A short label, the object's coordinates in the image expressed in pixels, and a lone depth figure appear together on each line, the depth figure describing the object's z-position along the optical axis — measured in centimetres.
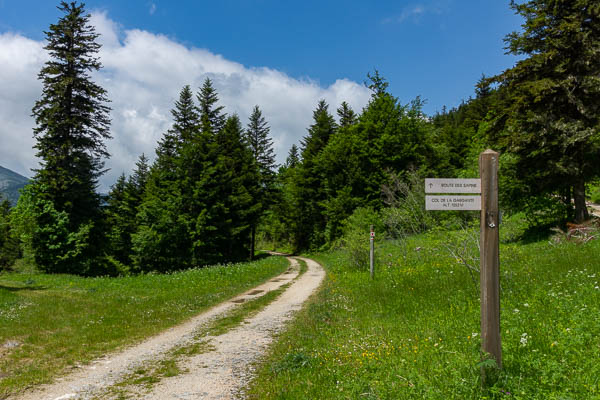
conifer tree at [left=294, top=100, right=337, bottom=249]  4766
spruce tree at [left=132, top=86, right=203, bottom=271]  3259
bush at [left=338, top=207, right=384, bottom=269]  1916
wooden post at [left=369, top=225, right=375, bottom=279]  1607
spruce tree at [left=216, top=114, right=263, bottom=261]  3506
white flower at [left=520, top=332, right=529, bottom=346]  484
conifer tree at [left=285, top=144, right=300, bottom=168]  7978
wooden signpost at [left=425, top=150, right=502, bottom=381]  431
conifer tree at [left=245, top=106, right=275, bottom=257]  4650
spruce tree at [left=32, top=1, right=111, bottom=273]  2941
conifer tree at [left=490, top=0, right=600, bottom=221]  1675
